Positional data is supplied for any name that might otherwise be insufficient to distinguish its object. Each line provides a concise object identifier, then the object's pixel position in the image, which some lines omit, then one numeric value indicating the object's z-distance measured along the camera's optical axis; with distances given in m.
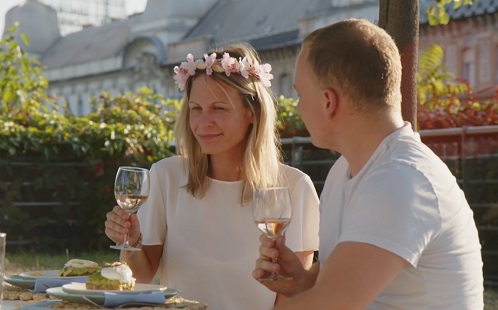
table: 3.10
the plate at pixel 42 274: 3.54
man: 2.55
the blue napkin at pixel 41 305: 3.12
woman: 4.10
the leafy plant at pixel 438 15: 7.51
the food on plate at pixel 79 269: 3.56
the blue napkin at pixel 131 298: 3.06
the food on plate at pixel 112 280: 3.16
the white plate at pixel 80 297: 3.06
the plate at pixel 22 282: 3.50
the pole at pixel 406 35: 5.20
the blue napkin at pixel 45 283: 3.45
